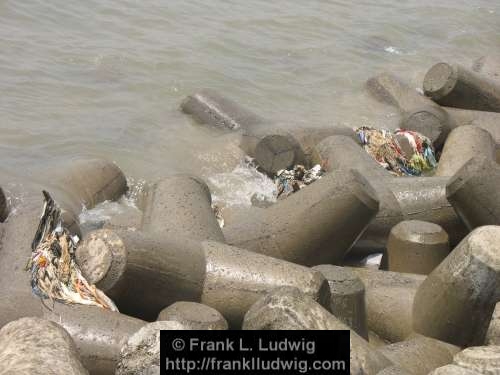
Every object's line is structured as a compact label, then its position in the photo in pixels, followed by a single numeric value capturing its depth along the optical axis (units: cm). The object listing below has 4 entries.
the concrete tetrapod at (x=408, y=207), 1327
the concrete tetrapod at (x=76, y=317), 905
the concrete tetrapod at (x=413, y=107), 2005
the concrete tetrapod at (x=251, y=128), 1731
